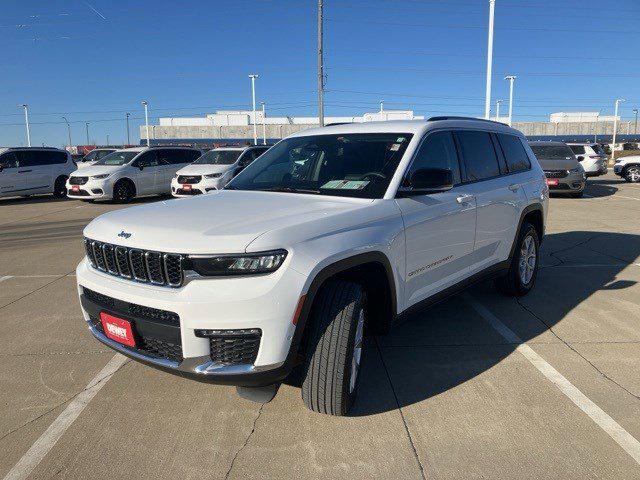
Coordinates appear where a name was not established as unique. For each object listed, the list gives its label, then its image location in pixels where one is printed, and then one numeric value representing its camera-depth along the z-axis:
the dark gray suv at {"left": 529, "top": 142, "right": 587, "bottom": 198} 15.44
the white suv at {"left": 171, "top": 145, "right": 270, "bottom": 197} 14.38
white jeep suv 2.52
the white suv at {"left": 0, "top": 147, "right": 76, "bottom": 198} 15.79
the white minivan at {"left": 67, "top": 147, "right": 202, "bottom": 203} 14.78
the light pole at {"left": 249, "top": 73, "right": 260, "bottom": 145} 51.02
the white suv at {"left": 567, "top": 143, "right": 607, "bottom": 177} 20.39
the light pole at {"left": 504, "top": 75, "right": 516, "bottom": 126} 40.47
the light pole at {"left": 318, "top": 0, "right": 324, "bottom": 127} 25.48
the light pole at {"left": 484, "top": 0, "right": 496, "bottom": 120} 21.41
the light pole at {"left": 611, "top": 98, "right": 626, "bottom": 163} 56.91
